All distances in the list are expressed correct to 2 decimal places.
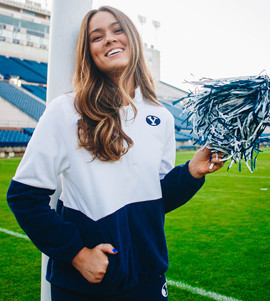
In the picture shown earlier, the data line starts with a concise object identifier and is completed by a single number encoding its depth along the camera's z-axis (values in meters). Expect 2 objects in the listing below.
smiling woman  0.90
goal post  1.16
